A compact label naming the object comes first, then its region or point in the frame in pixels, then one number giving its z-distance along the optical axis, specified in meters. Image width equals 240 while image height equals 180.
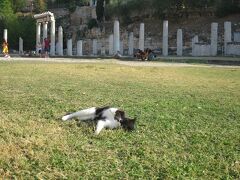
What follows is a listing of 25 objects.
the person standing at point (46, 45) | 25.17
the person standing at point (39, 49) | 25.69
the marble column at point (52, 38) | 29.56
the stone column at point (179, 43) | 23.06
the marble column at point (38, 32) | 30.83
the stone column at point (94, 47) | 29.51
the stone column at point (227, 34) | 21.58
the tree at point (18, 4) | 55.10
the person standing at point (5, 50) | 23.88
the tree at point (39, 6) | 55.31
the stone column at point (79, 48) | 27.10
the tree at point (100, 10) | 44.48
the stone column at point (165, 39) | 23.66
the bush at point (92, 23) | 43.70
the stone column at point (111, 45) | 26.80
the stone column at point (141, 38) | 23.98
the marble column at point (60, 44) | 29.02
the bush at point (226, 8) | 32.31
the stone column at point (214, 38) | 21.58
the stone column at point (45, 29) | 30.58
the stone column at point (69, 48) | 27.97
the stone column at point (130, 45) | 25.93
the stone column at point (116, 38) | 23.91
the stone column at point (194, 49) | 22.98
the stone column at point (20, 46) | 33.25
